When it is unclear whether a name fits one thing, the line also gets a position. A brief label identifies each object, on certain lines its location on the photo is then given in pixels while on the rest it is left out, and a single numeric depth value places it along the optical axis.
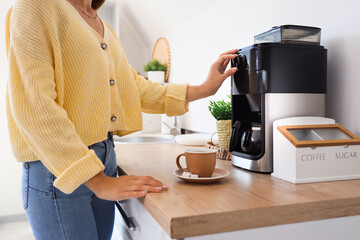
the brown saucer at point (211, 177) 0.81
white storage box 0.82
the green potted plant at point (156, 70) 2.63
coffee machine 0.92
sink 2.26
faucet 2.35
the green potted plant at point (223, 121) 1.26
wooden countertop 0.59
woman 0.72
